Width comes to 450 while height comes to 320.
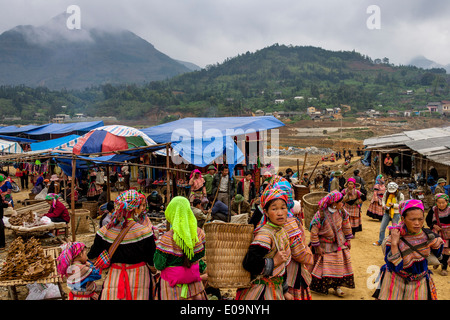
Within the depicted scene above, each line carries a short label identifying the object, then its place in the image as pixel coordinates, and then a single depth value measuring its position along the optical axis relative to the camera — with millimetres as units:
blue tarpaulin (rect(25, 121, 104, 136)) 17609
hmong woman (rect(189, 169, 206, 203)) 7848
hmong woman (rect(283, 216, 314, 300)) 2750
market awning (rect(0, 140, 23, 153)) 16273
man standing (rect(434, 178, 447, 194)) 7784
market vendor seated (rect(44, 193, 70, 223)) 6825
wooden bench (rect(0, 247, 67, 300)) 3932
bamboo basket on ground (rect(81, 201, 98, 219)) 9531
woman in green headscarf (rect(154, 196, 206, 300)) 2723
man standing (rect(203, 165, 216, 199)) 8344
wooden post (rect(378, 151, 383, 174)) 13555
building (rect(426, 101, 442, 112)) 64625
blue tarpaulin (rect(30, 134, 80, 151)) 12791
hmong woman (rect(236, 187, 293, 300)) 2523
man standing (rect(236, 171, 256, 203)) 8797
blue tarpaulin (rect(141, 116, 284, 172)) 7250
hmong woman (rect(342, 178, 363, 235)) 6012
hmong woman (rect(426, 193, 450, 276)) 5137
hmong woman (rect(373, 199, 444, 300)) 2938
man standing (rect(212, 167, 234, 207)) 7747
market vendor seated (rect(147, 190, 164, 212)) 8492
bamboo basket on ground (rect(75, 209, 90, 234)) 7838
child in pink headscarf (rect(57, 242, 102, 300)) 2896
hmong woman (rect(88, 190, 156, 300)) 2875
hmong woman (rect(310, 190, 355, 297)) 4172
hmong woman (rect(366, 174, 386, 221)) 8609
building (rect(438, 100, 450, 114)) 62938
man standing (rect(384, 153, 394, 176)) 13336
